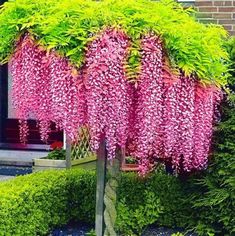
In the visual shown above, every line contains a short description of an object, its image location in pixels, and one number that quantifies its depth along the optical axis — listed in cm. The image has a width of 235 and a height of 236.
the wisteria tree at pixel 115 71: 495
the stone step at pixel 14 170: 1052
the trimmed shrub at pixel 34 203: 564
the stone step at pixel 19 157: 1107
